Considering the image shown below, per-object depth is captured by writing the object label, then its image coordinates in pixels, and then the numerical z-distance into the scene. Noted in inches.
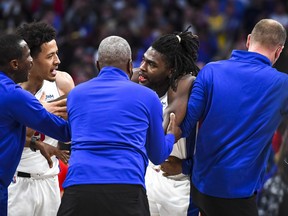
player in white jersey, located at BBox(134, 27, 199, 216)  446.6
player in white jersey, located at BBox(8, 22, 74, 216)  477.4
